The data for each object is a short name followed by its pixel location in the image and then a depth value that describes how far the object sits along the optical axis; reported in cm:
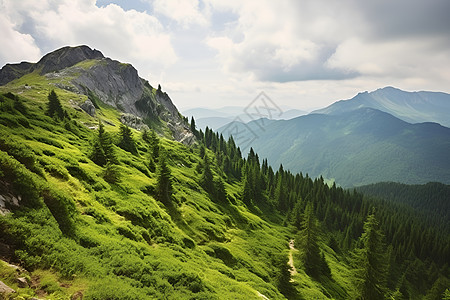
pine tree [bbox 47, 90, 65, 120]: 5993
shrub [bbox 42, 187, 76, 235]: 1805
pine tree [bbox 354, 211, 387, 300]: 3438
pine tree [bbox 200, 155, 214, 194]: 6891
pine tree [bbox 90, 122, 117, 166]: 4178
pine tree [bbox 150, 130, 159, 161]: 6669
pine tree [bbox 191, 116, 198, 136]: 17058
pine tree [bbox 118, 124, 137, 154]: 6372
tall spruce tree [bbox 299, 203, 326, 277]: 5056
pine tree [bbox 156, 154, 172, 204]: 4025
